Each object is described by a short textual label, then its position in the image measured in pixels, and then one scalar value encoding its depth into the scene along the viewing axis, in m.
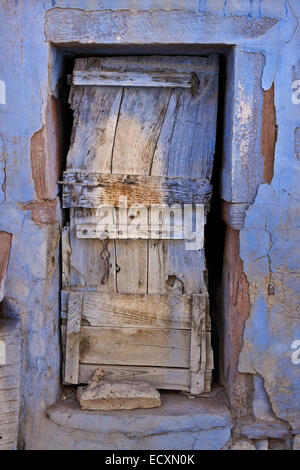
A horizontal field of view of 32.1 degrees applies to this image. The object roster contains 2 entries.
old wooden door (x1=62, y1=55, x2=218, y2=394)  3.11
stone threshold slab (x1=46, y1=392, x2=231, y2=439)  3.02
